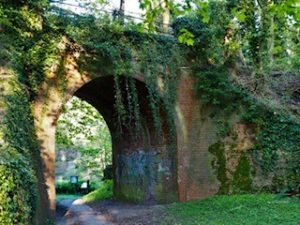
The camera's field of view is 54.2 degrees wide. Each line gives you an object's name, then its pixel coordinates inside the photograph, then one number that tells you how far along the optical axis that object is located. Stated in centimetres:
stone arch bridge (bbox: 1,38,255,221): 811
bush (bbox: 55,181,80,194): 1835
